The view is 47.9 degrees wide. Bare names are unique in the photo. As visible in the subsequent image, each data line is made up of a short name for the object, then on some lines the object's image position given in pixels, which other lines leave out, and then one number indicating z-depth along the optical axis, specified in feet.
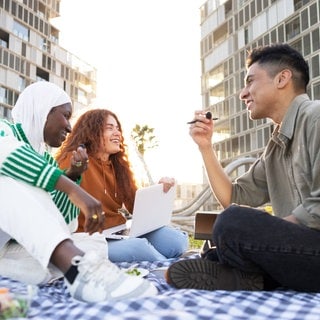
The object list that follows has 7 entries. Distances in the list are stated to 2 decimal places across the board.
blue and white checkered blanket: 3.48
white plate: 5.58
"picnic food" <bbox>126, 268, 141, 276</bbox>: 5.50
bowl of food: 3.45
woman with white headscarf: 4.05
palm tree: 94.76
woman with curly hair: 7.89
